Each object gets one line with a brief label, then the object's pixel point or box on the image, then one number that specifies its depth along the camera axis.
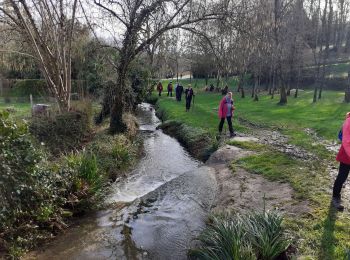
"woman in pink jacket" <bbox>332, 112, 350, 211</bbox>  6.16
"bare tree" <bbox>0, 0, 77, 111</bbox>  13.01
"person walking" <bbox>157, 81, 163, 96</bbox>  36.29
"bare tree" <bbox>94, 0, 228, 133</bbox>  12.26
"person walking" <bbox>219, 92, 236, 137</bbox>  13.67
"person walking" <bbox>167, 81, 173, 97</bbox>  35.42
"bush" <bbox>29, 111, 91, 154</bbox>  10.87
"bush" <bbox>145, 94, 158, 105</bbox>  35.30
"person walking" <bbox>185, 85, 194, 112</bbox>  22.31
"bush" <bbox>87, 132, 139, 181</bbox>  10.14
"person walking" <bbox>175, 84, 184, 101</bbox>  30.15
